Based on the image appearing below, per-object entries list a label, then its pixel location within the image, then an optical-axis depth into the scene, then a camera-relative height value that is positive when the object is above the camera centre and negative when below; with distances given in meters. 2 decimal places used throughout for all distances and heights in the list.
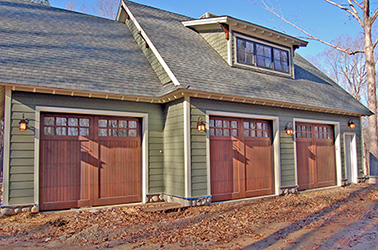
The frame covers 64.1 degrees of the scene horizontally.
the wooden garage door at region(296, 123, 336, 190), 10.37 -0.42
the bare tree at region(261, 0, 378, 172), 12.58 +3.89
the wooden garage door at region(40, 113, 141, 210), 6.94 -0.36
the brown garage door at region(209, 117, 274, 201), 8.19 -0.38
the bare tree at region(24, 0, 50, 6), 18.87 +9.17
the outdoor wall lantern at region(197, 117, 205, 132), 7.57 +0.47
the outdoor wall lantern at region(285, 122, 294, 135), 9.54 +0.45
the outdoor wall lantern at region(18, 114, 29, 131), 6.36 +0.46
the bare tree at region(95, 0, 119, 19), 21.63 +9.99
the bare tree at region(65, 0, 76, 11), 22.03 +10.34
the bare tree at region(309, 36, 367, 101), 25.42 +6.30
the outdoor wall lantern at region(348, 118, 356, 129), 11.95 +0.77
